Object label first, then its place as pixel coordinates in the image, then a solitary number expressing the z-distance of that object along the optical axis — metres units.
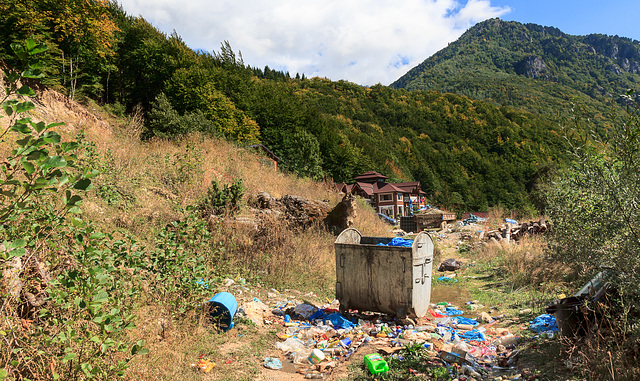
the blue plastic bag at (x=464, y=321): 6.09
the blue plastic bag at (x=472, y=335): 5.22
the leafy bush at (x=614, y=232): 2.99
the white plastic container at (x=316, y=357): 4.31
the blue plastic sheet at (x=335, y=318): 5.68
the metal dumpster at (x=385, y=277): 5.63
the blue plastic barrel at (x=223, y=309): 4.70
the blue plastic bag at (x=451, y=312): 6.73
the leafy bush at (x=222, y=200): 8.13
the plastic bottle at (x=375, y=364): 3.78
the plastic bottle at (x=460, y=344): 4.71
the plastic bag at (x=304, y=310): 5.93
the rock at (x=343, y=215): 10.71
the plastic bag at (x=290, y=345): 4.67
